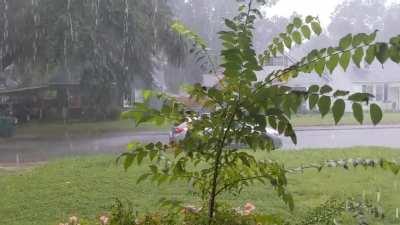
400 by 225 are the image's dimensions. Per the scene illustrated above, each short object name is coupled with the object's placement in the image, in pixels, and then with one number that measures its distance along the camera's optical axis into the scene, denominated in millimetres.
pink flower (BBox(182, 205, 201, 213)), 2161
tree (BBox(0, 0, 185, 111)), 21812
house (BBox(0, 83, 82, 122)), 31719
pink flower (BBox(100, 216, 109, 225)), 2565
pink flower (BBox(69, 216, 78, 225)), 2711
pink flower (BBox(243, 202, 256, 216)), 2371
